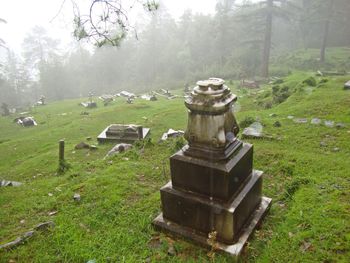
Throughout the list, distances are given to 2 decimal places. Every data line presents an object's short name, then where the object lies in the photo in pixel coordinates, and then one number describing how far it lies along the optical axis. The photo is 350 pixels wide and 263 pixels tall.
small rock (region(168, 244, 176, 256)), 3.37
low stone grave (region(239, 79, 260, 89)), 19.81
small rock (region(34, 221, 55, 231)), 3.76
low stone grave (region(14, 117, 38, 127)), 18.30
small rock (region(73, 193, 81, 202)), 4.60
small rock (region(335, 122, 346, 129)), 6.58
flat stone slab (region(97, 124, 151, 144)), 10.76
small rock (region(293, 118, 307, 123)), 7.47
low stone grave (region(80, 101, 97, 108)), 21.41
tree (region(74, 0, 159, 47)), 3.69
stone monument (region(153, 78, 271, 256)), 3.29
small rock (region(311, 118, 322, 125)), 7.08
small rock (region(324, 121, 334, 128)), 6.77
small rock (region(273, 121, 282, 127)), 7.51
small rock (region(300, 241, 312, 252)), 3.16
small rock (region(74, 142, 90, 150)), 10.23
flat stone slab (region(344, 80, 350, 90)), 9.48
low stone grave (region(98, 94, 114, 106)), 21.97
